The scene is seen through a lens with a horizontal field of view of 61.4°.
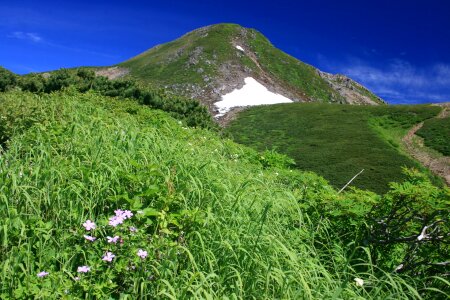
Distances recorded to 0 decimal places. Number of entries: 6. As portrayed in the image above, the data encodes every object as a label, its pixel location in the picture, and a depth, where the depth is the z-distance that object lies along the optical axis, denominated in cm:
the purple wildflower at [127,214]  428
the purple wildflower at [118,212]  423
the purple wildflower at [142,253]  382
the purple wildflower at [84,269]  369
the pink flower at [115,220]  405
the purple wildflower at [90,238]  393
